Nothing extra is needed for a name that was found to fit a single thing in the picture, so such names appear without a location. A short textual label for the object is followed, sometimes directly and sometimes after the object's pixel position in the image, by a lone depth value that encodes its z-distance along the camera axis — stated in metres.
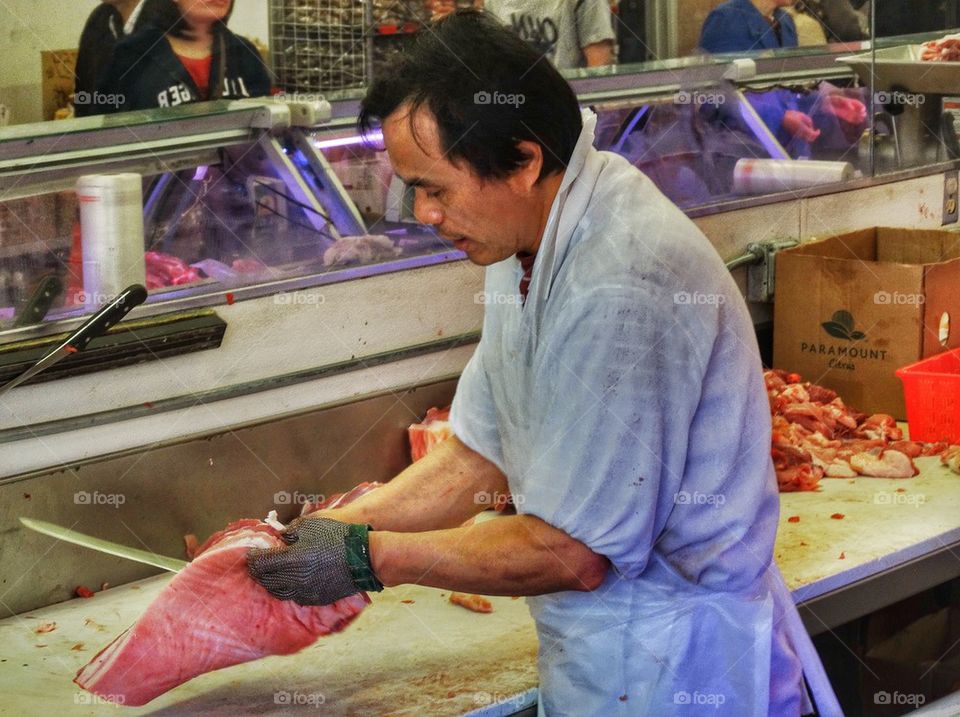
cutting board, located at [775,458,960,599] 2.58
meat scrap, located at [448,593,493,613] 2.46
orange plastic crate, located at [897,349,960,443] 3.27
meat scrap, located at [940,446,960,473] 3.15
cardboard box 3.34
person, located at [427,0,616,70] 5.00
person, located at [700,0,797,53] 4.61
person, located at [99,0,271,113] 4.79
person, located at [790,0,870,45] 4.86
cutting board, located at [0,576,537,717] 2.09
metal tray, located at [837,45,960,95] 4.27
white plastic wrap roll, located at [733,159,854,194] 3.86
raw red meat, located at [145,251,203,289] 2.73
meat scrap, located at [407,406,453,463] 2.92
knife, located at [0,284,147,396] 2.26
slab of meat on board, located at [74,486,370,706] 2.04
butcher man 1.76
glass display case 2.64
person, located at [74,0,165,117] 5.27
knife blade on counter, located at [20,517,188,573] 2.26
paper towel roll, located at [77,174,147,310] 2.50
